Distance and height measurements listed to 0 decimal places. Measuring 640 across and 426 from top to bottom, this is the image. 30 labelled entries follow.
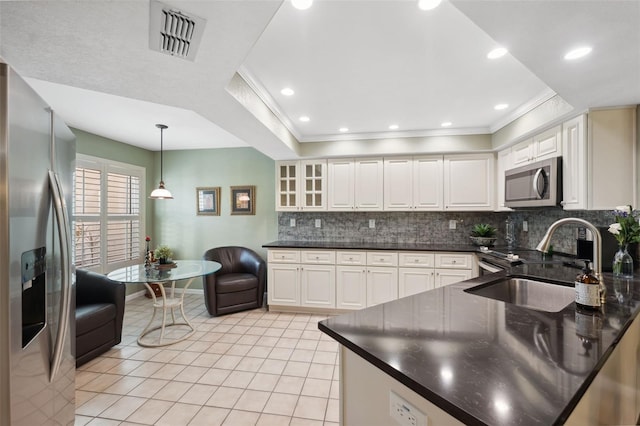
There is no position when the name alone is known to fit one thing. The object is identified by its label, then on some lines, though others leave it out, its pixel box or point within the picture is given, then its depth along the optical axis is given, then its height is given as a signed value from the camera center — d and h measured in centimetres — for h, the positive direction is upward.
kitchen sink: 175 -51
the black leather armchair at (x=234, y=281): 379 -93
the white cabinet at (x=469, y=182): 378 +43
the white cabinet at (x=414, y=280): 365 -86
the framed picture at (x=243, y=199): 483 +24
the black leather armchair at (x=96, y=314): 258 -96
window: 382 -1
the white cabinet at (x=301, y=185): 426 +44
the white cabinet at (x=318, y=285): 392 -99
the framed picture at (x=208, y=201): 494 +22
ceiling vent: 122 +85
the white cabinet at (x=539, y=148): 268 +69
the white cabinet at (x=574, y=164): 236 +43
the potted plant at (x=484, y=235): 375 -29
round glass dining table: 282 -63
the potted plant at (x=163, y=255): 321 -47
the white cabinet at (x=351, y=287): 384 -99
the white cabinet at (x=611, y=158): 226 +45
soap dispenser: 127 -34
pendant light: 353 +24
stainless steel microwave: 261 +30
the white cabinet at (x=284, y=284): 402 -100
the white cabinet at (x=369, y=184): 408 +43
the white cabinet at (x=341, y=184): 416 +44
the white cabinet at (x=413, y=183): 392 +43
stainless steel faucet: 138 -13
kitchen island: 68 -44
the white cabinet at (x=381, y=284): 376 -93
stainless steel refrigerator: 94 -17
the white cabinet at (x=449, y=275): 354 -77
